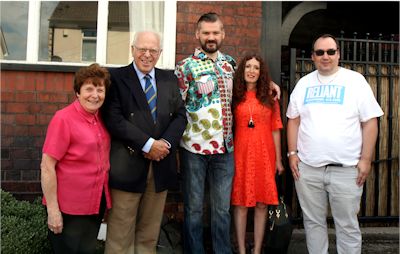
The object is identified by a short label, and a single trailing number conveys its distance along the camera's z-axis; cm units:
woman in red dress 340
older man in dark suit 278
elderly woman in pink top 247
